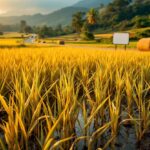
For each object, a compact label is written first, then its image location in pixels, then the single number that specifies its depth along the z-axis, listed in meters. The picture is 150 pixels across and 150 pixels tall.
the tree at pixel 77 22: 101.62
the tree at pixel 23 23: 178.62
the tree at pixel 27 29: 153.25
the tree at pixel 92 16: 102.00
